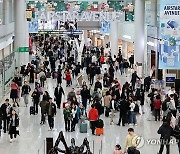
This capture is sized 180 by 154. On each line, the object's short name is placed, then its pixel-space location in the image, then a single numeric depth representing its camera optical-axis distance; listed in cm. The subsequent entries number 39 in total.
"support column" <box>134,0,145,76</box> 3872
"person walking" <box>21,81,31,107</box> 2496
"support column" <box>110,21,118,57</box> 4972
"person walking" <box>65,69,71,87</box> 3196
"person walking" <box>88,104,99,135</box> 1964
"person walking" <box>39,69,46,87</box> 3089
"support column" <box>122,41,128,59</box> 4904
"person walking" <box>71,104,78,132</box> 1998
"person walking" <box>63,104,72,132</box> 1984
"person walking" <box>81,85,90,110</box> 2375
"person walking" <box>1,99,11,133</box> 1927
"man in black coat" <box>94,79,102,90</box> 2548
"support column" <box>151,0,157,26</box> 3381
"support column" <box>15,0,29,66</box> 3959
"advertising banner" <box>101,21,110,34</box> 4812
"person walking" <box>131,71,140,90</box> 2965
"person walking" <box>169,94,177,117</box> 2072
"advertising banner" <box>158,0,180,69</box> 2202
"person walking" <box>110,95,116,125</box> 2178
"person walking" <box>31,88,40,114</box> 2332
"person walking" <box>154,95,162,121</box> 2192
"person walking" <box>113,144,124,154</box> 1366
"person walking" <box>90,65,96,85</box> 3235
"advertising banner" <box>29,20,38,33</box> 4400
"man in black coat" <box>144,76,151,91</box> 2947
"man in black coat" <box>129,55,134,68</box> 4225
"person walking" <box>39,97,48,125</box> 2056
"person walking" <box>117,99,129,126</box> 2097
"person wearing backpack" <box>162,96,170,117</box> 2114
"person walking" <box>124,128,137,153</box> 1459
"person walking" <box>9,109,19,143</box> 1812
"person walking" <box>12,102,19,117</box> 2363
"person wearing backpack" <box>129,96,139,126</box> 2140
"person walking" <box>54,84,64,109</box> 2480
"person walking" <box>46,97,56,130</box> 2009
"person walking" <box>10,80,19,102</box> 2550
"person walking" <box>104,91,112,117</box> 2238
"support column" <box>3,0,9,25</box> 3303
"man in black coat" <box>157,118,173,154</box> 1600
